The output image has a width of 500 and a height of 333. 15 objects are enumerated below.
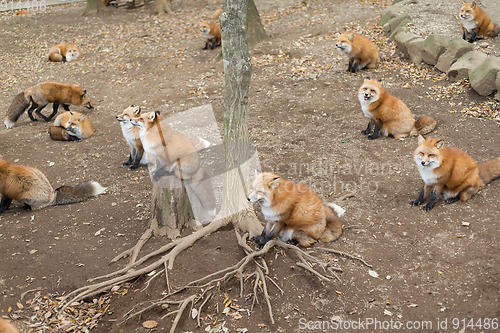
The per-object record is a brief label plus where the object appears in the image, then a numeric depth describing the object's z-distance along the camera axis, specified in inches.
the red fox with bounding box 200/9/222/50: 527.5
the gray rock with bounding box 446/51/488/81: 362.6
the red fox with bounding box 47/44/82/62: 550.3
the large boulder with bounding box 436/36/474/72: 386.0
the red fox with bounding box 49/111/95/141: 366.6
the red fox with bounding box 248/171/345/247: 180.4
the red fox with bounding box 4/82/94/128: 405.7
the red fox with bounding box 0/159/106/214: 260.4
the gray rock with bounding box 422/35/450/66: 400.2
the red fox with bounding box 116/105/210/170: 305.6
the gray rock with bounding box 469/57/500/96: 330.0
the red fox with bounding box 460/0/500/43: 422.0
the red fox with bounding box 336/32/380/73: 420.8
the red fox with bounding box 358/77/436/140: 308.8
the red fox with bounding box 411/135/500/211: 213.2
